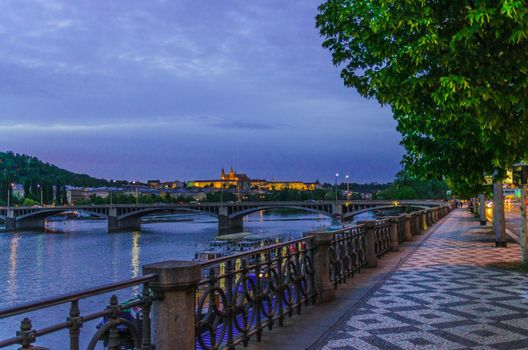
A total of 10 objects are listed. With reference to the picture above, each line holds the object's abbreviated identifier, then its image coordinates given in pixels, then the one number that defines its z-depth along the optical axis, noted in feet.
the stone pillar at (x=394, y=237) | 58.44
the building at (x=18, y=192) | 581.94
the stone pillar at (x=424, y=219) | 99.07
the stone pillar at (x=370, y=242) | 43.91
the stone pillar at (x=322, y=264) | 29.22
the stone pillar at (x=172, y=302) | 15.43
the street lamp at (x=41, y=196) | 513.74
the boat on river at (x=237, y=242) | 164.73
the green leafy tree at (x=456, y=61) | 19.24
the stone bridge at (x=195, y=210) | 268.62
